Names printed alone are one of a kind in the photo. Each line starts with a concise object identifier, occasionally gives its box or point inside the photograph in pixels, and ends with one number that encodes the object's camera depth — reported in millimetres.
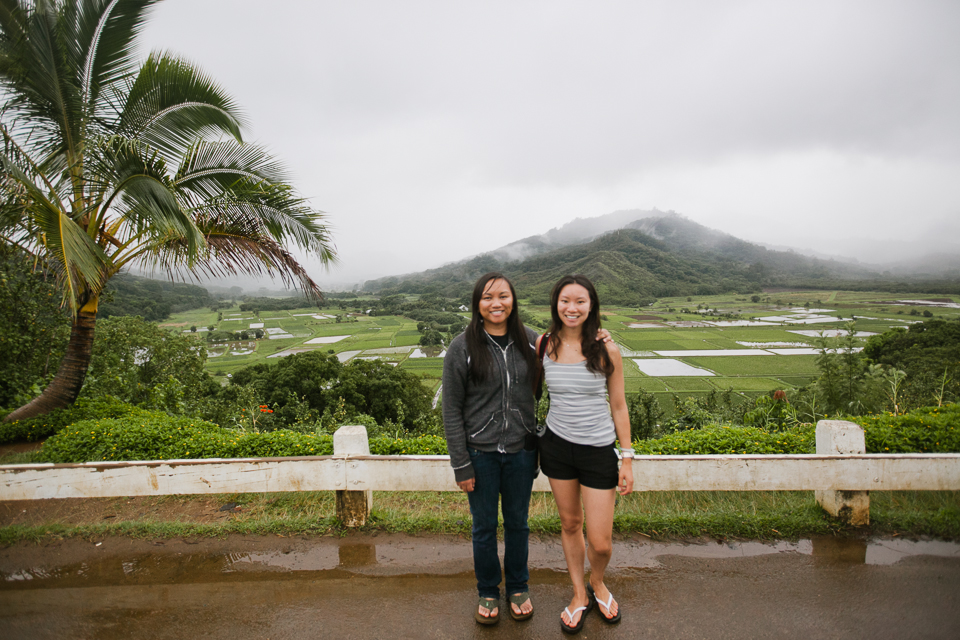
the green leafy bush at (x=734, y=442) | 3516
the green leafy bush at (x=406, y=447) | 3740
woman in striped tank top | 2152
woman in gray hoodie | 2182
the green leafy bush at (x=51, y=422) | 5332
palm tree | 4477
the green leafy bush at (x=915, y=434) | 3334
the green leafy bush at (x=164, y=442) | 3787
